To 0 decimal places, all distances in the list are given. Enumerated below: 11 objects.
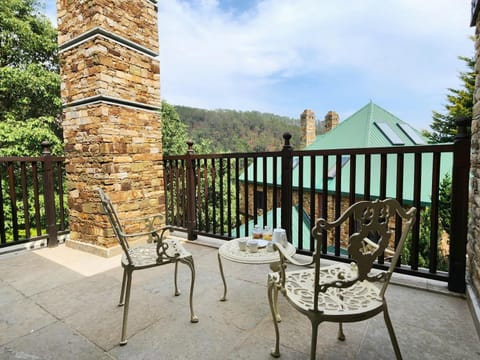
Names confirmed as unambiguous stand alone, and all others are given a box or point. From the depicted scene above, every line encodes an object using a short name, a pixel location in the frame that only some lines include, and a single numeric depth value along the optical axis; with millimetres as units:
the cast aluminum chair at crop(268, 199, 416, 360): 1161
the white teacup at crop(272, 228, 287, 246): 1938
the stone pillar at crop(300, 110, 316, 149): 15156
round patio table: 1785
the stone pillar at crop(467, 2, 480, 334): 1847
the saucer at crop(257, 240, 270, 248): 1954
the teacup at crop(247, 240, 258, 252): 1906
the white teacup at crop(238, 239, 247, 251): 1975
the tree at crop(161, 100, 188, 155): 19391
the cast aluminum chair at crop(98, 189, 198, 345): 1666
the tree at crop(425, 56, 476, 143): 13816
